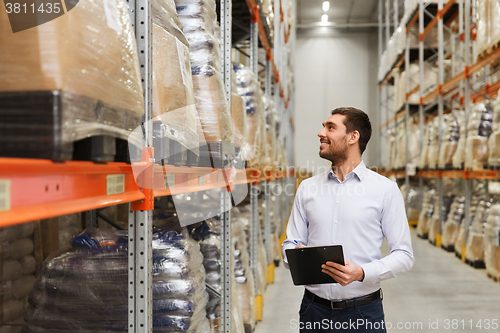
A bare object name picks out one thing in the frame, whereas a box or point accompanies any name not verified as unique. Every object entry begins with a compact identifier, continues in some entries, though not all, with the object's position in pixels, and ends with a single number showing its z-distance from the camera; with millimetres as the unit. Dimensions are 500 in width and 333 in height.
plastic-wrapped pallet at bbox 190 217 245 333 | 2975
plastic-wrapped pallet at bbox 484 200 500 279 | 5766
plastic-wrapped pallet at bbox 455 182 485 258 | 7454
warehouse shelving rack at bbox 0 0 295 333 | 776
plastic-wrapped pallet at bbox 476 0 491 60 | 6238
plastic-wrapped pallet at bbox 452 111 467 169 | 7646
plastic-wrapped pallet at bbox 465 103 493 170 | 6699
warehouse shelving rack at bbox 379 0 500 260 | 7379
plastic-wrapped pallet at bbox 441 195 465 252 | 8250
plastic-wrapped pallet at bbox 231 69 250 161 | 3207
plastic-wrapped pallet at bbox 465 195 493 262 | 6703
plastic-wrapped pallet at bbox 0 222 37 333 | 2207
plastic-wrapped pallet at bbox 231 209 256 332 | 3846
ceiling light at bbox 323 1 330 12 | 16920
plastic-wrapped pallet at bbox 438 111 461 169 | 8500
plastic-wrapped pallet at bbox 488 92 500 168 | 5811
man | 2256
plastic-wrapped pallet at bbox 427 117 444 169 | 9508
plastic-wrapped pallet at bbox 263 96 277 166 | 5595
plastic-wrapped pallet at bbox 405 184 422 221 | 12242
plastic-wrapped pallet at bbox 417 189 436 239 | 10148
